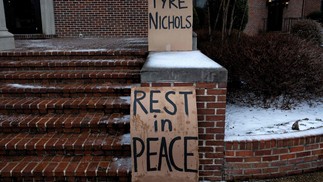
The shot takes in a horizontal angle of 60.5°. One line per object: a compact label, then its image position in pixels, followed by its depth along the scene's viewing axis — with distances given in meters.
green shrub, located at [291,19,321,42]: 9.59
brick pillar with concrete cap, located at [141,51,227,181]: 2.67
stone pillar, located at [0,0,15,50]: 5.00
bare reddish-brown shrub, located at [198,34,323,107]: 3.73
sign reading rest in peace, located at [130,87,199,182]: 2.55
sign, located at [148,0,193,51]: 3.72
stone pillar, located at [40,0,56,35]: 9.12
